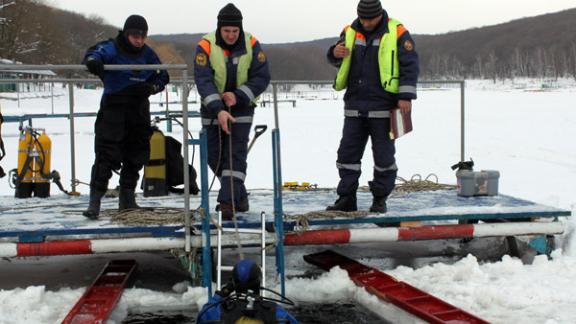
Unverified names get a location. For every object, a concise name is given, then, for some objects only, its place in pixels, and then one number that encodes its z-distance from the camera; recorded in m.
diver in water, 3.51
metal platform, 5.54
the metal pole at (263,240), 4.66
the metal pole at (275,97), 6.81
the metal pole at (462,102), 7.64
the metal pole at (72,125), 7.71
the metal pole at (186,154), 5.14
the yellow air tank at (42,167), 7.57
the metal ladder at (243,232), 4.66
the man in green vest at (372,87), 5.83
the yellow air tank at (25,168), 7.54
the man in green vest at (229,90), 5.52
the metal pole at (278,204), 5.21
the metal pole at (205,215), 5.22
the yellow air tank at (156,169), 6.79
